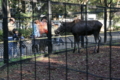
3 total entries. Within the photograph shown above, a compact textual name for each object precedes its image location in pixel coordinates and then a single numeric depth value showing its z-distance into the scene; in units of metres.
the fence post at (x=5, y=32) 6.50
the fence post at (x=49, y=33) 7.44
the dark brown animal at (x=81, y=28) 7.76
